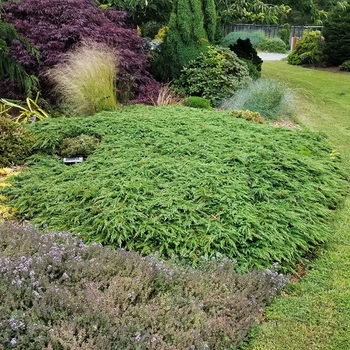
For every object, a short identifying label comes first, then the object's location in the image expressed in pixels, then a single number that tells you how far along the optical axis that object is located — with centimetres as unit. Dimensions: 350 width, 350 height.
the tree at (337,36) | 1384
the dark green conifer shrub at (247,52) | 902
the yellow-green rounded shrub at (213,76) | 736
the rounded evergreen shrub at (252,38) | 1055
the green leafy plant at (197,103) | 666
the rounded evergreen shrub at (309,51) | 1464
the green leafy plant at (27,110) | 562
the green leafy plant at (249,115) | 573
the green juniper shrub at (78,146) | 428
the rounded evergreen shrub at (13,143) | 433
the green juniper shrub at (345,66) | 1325
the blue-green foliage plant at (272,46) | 2184
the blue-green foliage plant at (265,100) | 662
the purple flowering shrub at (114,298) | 191
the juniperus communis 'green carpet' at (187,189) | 297
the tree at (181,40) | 778
